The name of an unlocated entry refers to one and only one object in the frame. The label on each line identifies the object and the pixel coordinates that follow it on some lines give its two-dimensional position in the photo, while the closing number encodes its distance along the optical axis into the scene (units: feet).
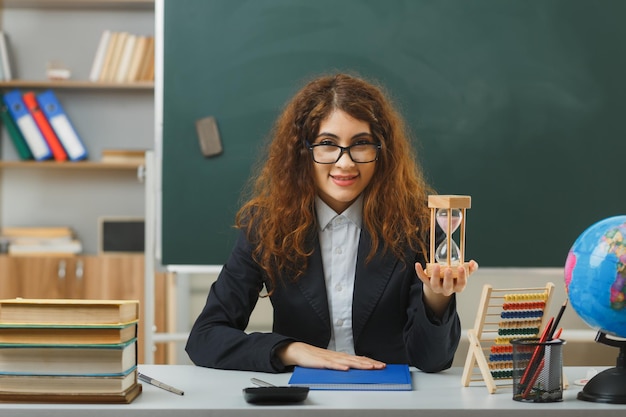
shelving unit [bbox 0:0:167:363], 16.37
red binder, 15.62
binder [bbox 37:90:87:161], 15.55
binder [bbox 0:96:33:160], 15.62
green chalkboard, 11.30
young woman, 7.20
